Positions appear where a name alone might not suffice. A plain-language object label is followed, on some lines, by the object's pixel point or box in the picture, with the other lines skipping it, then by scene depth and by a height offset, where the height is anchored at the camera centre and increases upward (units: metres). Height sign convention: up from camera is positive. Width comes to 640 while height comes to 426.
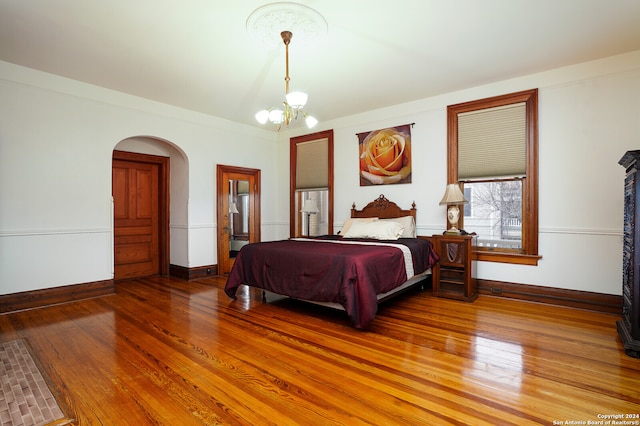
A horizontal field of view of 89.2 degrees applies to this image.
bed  3.04 -0.62
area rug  1.75 -1.12
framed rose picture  5.13 +0.88
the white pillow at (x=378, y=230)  4.58 -0.30
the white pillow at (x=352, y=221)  5.15 -0.18
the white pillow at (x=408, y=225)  4.84 -0.24
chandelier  2.84 +0.97
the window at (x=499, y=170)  4.09 +0.53
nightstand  4.06 -0.78
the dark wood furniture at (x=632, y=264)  2.46 -0.43
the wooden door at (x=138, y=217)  5.30 -0.13
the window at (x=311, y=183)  6.04 +0.51
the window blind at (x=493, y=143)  4.18 +0.90
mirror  6.02 -0.10
